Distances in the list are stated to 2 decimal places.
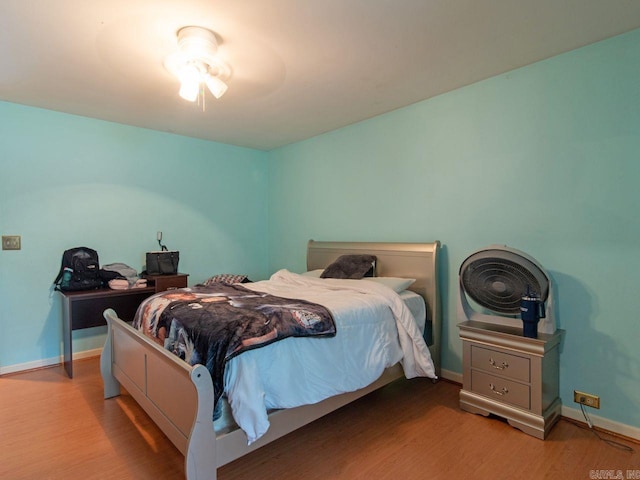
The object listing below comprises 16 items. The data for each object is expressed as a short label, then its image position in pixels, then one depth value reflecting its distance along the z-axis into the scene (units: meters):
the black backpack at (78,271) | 3.27
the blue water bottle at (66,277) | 3.25
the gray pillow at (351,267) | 3.25
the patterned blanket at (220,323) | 1.68
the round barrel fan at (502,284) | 2.19
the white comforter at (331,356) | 1.61
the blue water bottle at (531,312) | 2.15
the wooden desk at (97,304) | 3.07
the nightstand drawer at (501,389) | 2.18
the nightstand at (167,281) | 3.58
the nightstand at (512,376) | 2.13
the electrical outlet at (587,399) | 2.23
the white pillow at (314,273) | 3.57
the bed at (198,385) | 1.51
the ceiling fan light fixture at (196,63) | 2.05
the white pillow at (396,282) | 2.82
